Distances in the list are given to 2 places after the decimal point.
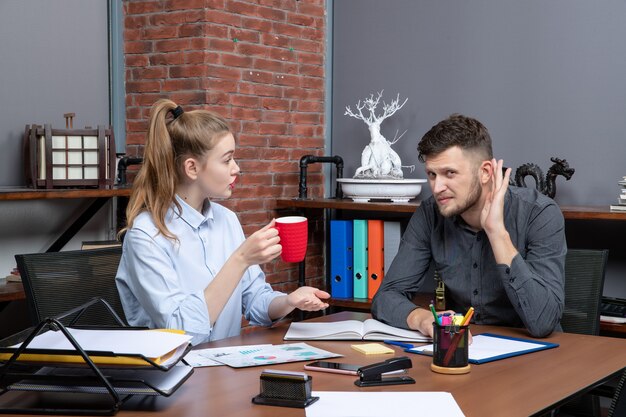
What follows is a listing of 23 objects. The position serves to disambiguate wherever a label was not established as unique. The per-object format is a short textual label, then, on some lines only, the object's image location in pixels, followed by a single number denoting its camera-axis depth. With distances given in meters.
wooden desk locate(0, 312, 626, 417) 1.48
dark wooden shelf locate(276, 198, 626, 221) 3.08
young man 2.25
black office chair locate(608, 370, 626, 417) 1.33
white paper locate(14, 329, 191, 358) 1.49
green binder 3.76
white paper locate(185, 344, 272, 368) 1.78
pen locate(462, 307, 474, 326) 1.74
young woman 2.06
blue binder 3.80
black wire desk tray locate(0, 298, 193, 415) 1.44
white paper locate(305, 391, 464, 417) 1.45
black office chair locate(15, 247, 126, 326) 2.07
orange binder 3.72
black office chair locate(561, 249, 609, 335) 2.40
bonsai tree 3.78
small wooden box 3.11
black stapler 1.65
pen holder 1.73
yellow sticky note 1.94
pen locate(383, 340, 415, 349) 2.00
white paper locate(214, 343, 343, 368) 1.80
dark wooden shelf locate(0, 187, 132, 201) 2.88
